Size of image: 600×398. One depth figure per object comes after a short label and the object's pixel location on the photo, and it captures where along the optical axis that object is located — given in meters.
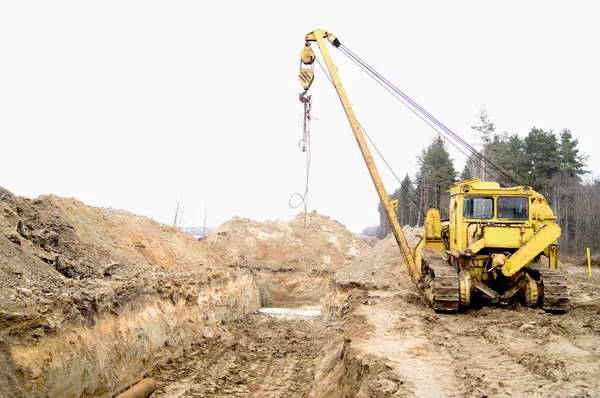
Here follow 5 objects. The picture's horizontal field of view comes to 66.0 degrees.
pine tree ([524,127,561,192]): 39.44
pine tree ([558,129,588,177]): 39.69
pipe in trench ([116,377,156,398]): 8.50
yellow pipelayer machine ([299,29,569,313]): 10.20
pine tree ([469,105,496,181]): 42.72
